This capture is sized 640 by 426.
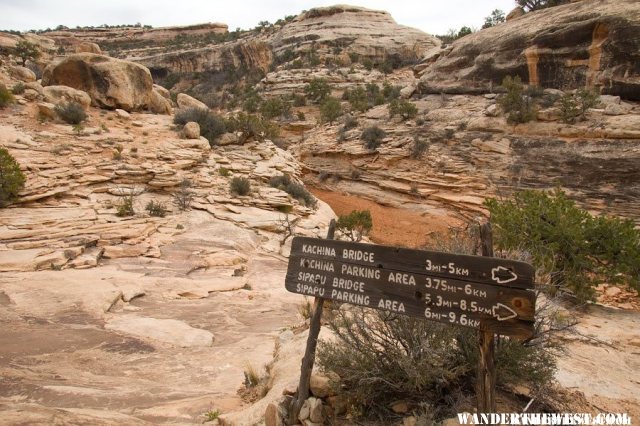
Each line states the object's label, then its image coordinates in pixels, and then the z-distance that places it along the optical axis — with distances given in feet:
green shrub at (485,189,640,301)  21.24
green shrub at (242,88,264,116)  94.02
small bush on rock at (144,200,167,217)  33.60
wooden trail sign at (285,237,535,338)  6.89
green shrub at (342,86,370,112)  78.84
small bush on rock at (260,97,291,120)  89.10
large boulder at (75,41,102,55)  66.69
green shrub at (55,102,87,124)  44.86
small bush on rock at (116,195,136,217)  31.76
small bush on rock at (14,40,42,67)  80.02
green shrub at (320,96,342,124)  80.62
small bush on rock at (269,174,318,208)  45.37
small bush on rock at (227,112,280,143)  57.52
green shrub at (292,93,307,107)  96.73
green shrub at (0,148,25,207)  28.96
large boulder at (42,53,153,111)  54.90
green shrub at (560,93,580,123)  51.55
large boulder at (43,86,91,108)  49.90
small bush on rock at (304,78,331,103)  96.07
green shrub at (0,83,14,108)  42.88
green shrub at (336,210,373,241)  42.98
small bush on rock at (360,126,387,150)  65.16
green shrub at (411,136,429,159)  60.49
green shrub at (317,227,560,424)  8.48
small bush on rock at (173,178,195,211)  36.00
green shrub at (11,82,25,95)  47.57
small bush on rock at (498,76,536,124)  55.36
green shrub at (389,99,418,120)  69.21
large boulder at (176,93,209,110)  66.44
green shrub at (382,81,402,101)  84.88
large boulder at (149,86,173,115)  61.16
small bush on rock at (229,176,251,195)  41.22
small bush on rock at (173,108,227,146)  55.01
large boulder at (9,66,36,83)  57.62
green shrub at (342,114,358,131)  74.51
